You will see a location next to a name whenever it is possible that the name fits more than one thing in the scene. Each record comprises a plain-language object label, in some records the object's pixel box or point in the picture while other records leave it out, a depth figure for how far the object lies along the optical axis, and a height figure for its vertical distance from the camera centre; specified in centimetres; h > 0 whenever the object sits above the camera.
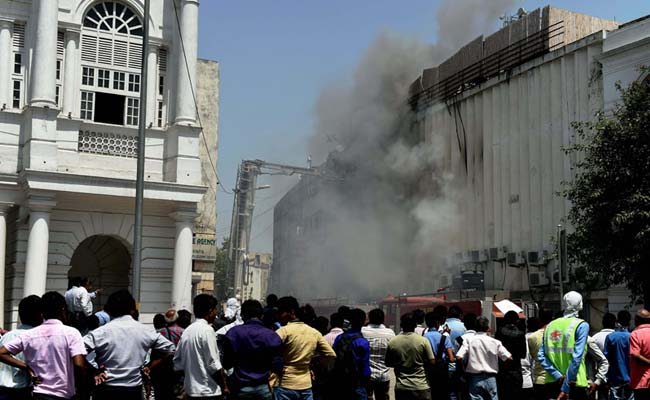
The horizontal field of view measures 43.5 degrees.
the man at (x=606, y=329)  966 -57
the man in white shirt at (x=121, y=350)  694 -63
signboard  3888 +144
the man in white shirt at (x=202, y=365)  755 -82
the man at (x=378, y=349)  934 -80
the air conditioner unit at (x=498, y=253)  3296 +113
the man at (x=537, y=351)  910 -81
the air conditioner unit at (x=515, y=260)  3171 +83
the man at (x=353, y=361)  885 -89
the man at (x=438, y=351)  985 -85
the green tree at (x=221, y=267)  7491 +105
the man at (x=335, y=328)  960 -59
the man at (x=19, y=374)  657 -80
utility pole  1622 +146
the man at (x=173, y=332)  1018 -69
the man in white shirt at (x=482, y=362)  870 -87
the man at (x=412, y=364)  860 -89
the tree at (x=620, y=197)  2112 +226
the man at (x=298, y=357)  808 -78
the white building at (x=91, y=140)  2008 +349
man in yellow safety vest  792 -70
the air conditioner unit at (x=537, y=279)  3042 +9
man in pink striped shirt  649 -67
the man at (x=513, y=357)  927 -88
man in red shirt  829 -81
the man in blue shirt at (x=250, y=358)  746 -74
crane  4622 +438
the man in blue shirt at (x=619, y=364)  913 -91
